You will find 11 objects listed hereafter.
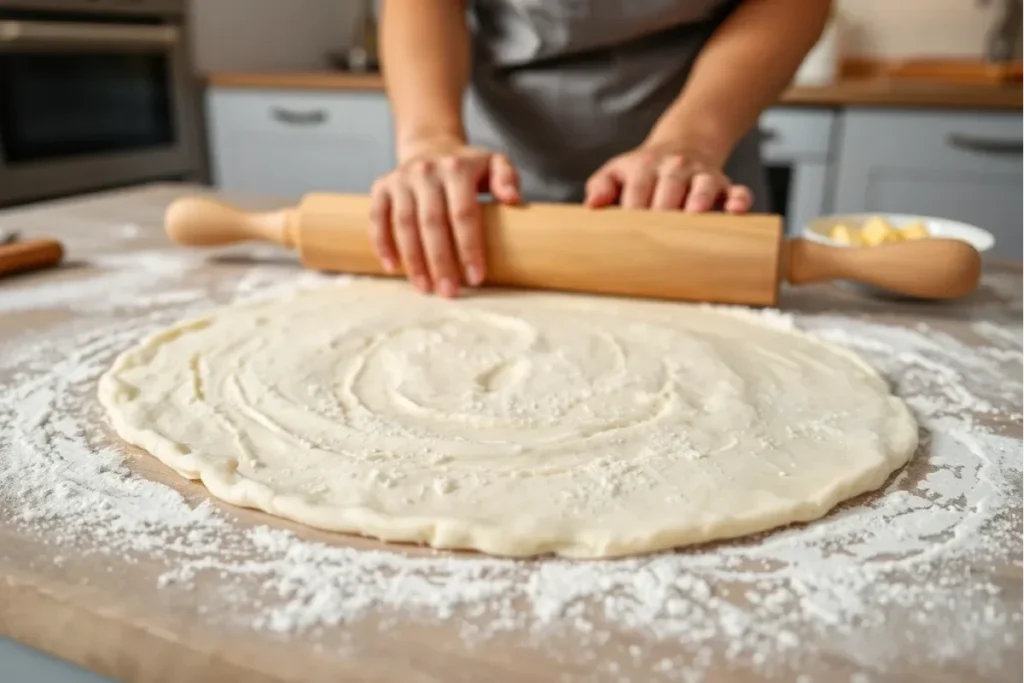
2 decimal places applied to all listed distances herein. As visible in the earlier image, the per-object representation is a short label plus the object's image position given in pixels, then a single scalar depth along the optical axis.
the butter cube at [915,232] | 0.90
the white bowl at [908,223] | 0.92
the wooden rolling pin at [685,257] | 0.80
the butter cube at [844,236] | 0.93
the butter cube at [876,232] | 0.92
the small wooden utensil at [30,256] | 0.96
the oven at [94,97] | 1.91
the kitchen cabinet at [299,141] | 2.40
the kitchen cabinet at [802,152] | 2.01
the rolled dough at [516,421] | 0.47
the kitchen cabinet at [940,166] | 1.89
